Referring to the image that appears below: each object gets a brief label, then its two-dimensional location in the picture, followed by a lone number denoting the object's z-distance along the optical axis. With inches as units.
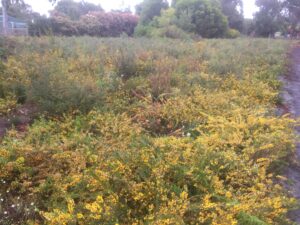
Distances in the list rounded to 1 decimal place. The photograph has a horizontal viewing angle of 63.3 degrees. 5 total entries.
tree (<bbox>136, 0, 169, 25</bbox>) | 766.3
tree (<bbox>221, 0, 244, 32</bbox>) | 946.8
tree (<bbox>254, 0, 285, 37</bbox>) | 977.3
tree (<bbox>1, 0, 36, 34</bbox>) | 929.5
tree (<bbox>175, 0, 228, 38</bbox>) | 723.0
